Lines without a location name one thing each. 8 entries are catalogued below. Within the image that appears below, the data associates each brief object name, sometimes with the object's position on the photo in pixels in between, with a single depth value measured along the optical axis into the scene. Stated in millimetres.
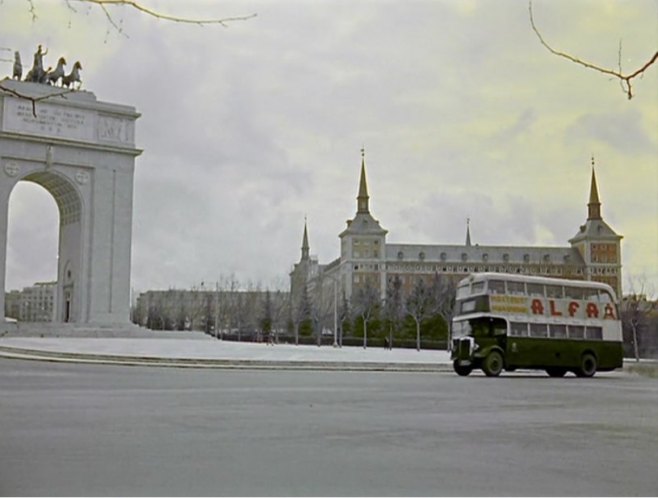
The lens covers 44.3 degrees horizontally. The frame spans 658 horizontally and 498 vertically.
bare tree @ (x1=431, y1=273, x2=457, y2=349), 68188
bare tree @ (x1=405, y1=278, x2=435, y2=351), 66831
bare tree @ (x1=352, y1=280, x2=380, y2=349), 74250
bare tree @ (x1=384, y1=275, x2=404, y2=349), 74275
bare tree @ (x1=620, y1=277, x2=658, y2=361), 65062
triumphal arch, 50781
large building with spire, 129000
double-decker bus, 27344
